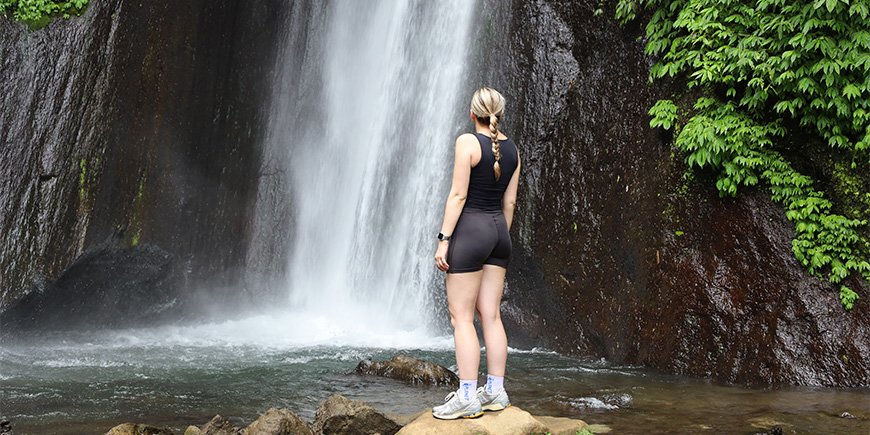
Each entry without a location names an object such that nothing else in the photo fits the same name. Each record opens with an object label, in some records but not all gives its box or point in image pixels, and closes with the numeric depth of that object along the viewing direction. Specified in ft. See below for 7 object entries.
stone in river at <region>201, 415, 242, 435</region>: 15.53
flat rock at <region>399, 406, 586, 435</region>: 13.83
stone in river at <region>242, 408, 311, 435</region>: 14.84
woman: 14.33
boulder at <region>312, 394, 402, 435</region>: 15.53
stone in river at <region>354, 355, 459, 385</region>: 23.34
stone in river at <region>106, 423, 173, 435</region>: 15.10
